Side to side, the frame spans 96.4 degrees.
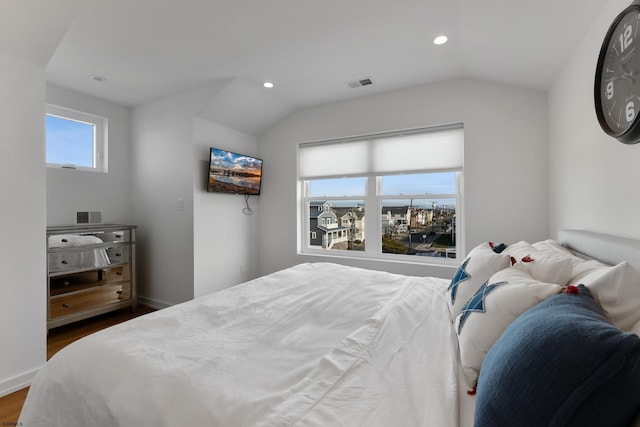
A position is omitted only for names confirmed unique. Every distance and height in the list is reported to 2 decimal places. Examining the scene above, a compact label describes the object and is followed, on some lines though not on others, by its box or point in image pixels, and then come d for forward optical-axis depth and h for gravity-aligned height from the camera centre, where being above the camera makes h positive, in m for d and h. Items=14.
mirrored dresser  2.74 -0.57
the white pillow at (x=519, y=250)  1.40 -0.20
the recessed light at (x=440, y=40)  2.21 +1.36
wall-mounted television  3.35 +0.54
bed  0.56 -0.50
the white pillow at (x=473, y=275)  1.36 -0.30
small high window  3.14 +0.91
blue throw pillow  0.51 -0.32
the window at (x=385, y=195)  3.11 +0.24
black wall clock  1.23 +0.63
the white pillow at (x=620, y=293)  0.75 -0.22
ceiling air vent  2.95 +1.39
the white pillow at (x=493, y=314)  0.89 -0.34
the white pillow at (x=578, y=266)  1.04 -0.21
